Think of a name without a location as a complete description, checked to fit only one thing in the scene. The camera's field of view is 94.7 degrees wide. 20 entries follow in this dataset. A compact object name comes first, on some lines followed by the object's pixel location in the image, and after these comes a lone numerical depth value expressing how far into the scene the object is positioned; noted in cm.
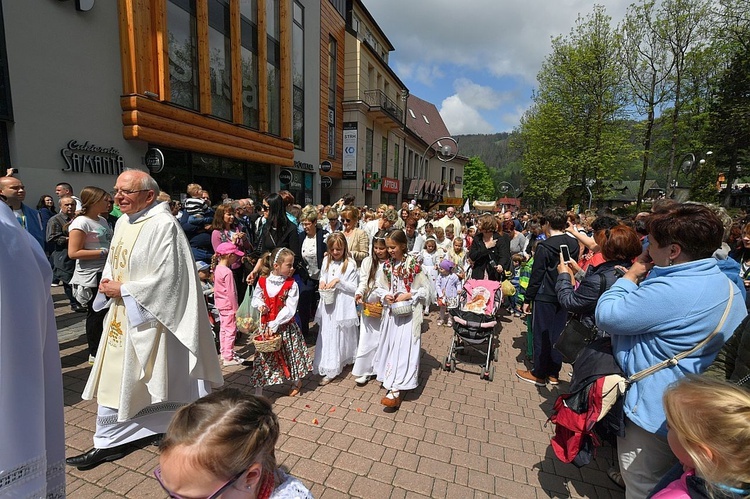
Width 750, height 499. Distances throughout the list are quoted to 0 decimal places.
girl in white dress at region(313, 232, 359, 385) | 423
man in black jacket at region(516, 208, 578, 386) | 408
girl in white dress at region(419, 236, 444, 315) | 703
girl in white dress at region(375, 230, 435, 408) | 374
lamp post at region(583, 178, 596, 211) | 2162
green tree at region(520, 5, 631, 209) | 2044
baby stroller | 454
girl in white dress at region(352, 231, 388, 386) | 396
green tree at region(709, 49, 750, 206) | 1897
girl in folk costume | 368
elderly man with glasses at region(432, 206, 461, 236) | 850
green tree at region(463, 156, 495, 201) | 7346
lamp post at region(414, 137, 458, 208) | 1495
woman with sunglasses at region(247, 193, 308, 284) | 480
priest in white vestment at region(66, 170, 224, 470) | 261
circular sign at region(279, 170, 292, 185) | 1615
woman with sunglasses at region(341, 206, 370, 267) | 550
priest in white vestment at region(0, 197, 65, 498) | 113
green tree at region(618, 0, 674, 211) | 1973
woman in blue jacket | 176
